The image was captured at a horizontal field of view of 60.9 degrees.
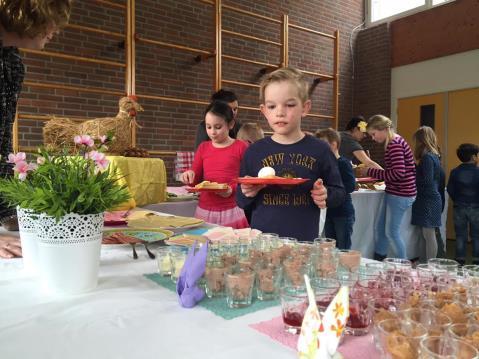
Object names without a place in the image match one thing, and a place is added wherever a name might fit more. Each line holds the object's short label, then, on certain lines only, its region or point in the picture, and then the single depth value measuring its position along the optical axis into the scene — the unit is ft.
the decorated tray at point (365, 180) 13.83
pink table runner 2.16
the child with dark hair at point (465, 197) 14.20
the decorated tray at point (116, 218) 5.80
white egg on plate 5.42
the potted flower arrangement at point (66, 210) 3.06
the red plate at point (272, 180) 4.90
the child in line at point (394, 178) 12.43
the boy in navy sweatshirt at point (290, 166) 5.54
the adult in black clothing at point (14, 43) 3.74
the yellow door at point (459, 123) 19.83
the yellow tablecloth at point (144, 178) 7.82
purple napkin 2.84
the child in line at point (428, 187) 13.29
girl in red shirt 7.61
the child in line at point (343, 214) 11.10
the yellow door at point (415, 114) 21.08
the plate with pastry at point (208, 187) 6.64
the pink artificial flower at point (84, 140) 3.89
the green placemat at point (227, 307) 2.71
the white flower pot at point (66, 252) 3.05
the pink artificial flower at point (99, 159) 3.41
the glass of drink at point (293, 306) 2.42
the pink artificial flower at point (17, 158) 3.42
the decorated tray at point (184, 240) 4.23
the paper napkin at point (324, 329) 1.85
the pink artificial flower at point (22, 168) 3.29
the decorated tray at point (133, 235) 4.44
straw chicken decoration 8.29
